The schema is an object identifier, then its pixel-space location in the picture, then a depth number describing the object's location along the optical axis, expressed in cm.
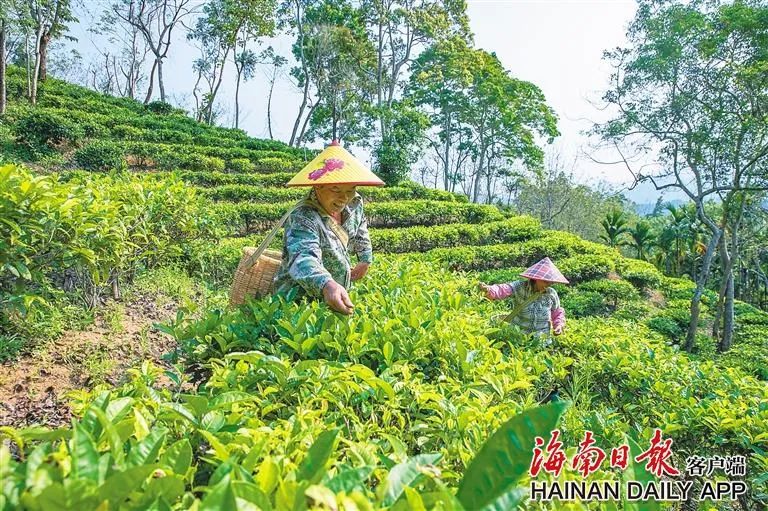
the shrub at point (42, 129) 1195
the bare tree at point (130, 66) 2563
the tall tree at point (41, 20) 1256
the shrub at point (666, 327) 974
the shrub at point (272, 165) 1612
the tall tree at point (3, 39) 1127
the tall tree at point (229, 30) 2378
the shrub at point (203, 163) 1424
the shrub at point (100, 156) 1201
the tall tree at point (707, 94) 805
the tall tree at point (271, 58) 2788
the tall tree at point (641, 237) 2347
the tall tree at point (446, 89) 2106
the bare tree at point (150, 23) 2484
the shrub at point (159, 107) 2206
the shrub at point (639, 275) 1251
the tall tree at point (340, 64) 2214
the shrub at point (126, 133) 1530
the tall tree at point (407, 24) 2017
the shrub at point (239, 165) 1525
